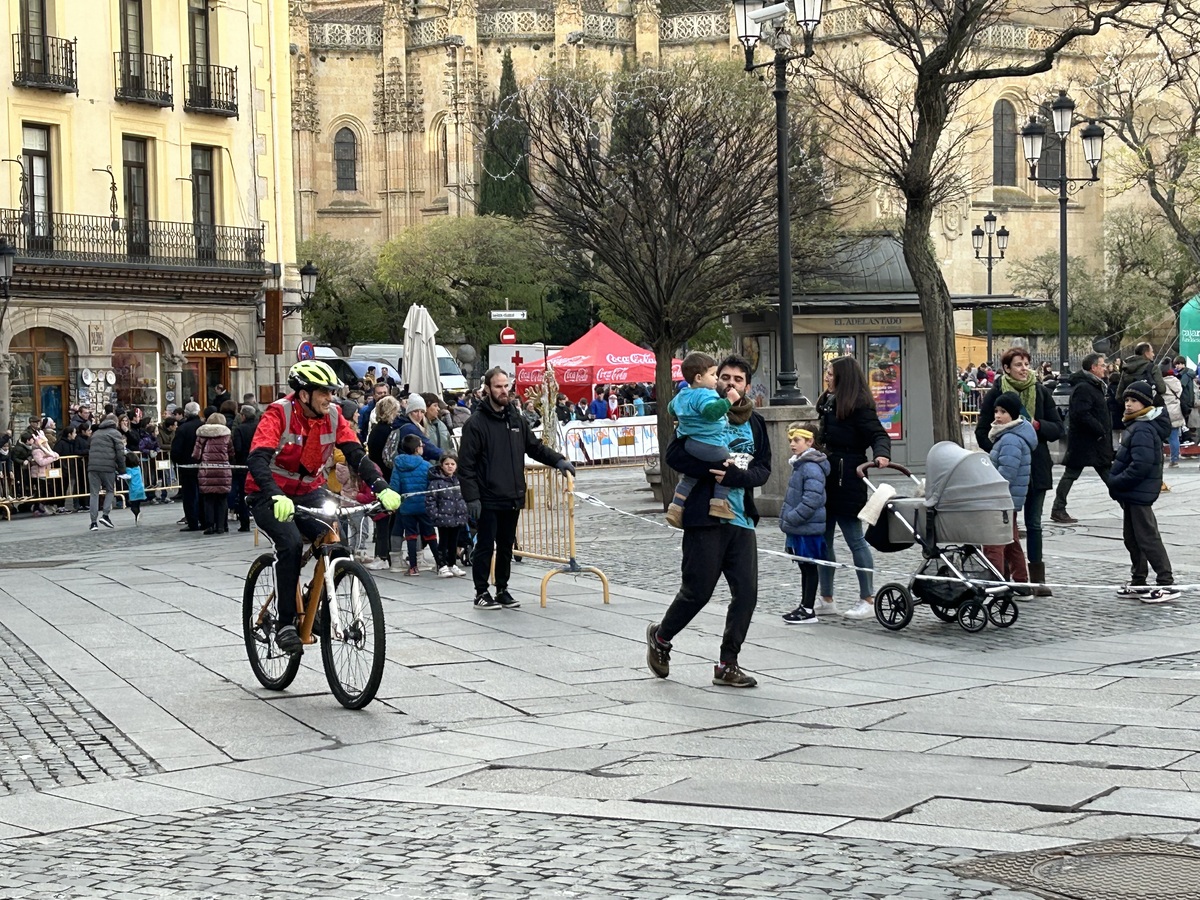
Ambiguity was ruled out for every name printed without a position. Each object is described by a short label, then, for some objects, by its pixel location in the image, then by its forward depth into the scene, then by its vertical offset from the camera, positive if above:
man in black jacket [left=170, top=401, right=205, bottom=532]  21.98 -0.88
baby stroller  11.34 -1.05
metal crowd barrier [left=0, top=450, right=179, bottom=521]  25.95 -1.34
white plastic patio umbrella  28.34 +0.58
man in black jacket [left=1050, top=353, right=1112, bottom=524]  15.52 -0.47
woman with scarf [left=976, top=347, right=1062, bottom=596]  13.35 -0.45
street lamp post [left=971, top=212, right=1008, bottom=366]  47.88 +3.96
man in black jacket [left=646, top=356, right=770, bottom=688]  9.27 -0.93
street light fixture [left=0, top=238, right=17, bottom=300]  29.95 +2.35
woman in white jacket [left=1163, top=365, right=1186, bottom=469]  25.27 -0.52
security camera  18.12 +3.80
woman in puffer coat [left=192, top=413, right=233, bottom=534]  21.41 -0.97
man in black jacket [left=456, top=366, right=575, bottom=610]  12.69 -0.65
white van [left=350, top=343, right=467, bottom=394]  48.29 +0.92
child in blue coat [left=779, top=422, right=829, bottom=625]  11.92 -0.87
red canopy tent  37.94 +0.48
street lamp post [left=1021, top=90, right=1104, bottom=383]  27.20 +3.43
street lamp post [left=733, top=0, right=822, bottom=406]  17.62 +2.58
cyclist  8.93 -0.37
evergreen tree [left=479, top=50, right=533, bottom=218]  63.91 +7.37
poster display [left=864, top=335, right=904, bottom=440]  22.70 -0.02
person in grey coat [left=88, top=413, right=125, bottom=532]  23.42 -0.86
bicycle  8.62 -1.17
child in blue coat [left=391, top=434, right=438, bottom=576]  15.10 -0.88
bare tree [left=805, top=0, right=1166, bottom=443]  16.89 +2.72
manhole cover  5.29 -1.56
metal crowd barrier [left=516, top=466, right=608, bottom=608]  14.94 -1.17
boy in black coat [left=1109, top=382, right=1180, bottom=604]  12.47 -0.76
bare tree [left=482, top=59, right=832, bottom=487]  24.52 +2.73
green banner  31.62 +0.71
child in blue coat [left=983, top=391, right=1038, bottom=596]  12.56 -0.57
